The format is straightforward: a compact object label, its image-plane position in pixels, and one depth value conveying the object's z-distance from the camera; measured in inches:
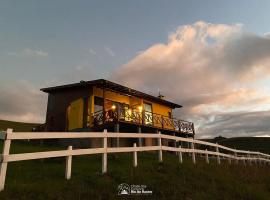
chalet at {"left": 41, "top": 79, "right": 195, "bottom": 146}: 541.4
